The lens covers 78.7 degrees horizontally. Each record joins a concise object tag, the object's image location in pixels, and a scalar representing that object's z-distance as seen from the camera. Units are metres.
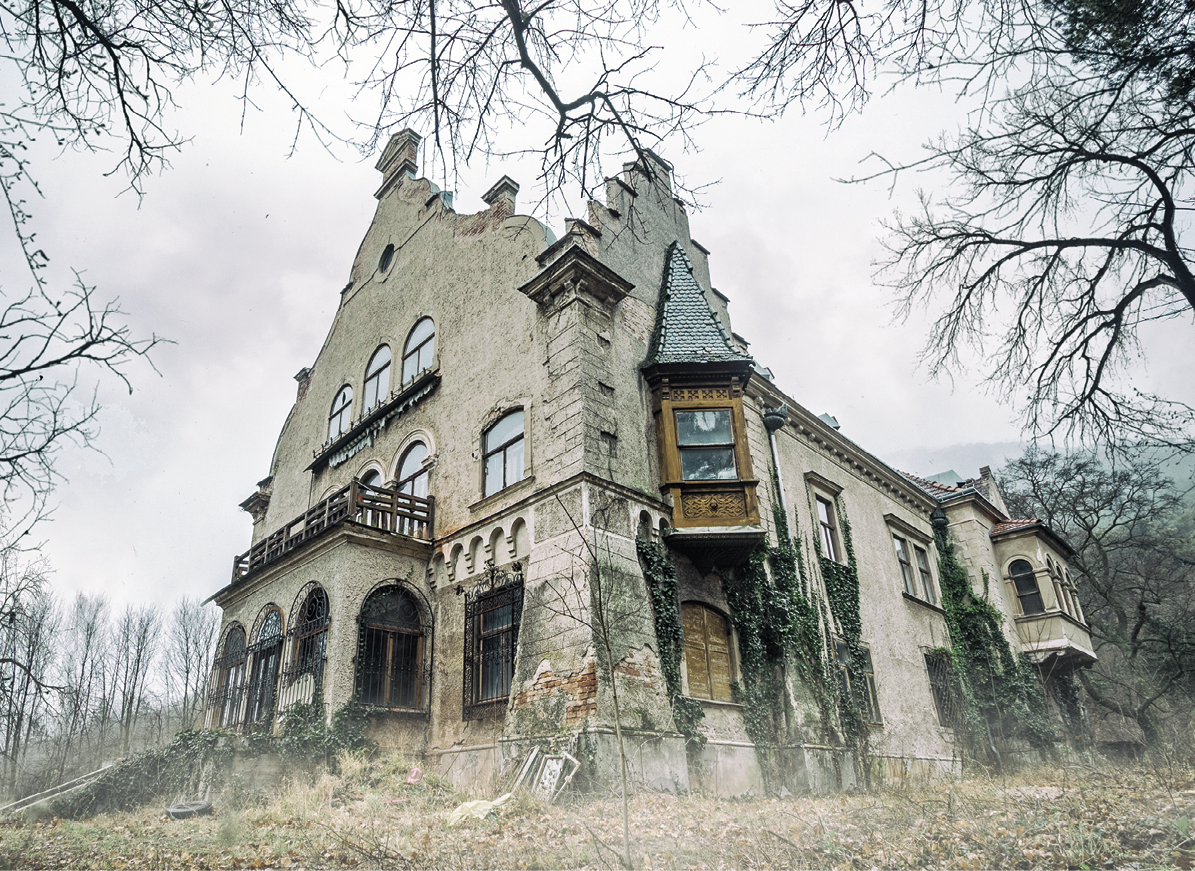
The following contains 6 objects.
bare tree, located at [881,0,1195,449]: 5.98
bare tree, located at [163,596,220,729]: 43.97
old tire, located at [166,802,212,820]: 11.50
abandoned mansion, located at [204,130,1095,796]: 12.24
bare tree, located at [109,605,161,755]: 42.97
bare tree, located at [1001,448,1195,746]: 24.33
